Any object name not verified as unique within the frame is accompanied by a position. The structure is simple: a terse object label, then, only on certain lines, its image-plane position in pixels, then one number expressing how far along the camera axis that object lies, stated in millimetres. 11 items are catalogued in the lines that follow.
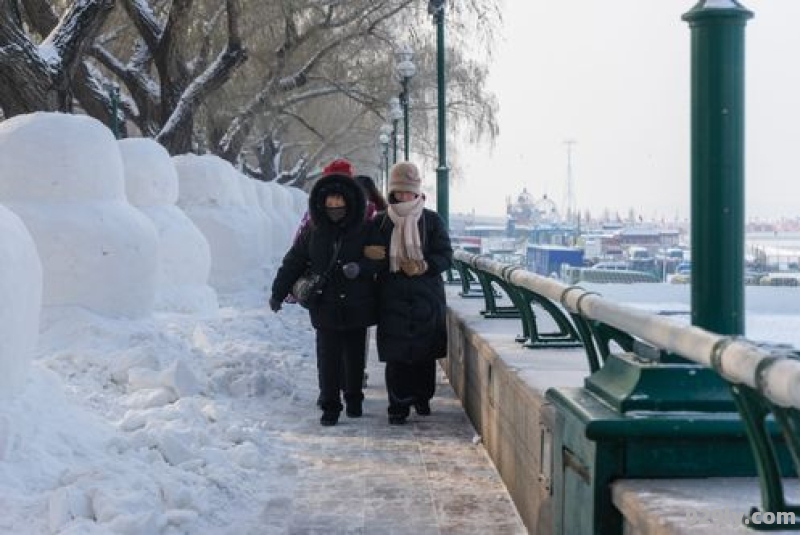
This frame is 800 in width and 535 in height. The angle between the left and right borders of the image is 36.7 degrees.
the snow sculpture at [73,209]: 9992
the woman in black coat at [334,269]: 7953
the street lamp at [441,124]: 16438
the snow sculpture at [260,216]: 20253
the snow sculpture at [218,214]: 17203
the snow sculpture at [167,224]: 13664
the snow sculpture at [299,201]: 35188
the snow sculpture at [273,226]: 24409
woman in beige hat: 7914
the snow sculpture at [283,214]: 26625
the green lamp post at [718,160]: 3633
